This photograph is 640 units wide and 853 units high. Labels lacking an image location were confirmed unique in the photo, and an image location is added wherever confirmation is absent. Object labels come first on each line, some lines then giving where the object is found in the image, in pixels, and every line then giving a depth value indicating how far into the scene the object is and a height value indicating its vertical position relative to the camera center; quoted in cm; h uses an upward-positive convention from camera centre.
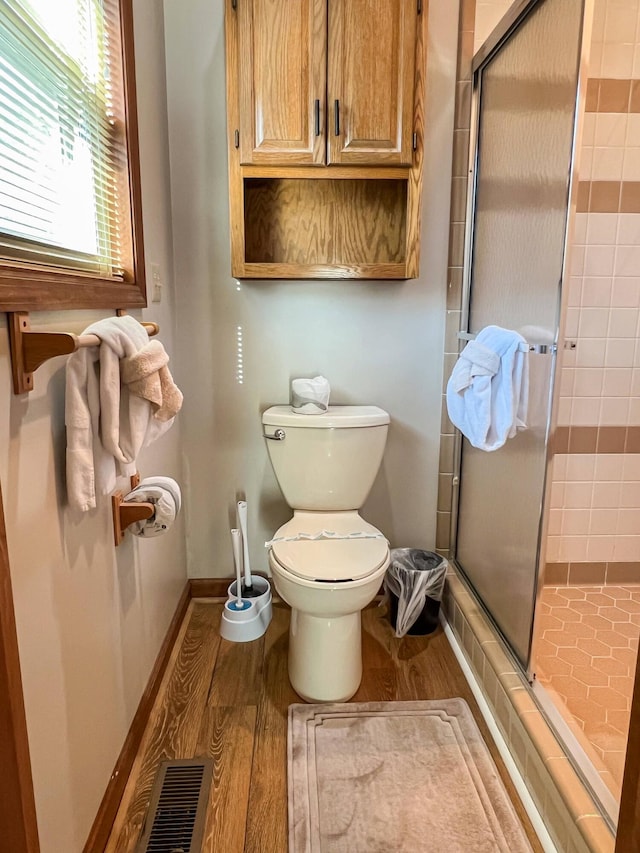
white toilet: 163 -74
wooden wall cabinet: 176 +63
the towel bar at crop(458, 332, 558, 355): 142 -11
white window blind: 97 +34
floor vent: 126 -116
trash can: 204 -101
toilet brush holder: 202 -110
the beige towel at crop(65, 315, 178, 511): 104 -20
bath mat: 128 -116
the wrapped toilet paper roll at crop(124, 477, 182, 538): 142 -50
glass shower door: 142 +17
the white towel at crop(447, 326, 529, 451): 158 -22
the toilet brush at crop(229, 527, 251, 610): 205 -93
